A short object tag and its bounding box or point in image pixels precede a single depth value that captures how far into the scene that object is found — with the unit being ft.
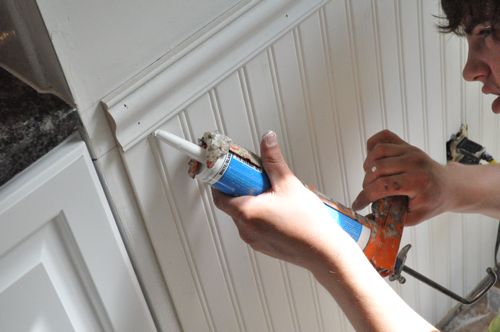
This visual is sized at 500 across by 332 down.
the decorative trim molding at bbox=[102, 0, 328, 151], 2.28
